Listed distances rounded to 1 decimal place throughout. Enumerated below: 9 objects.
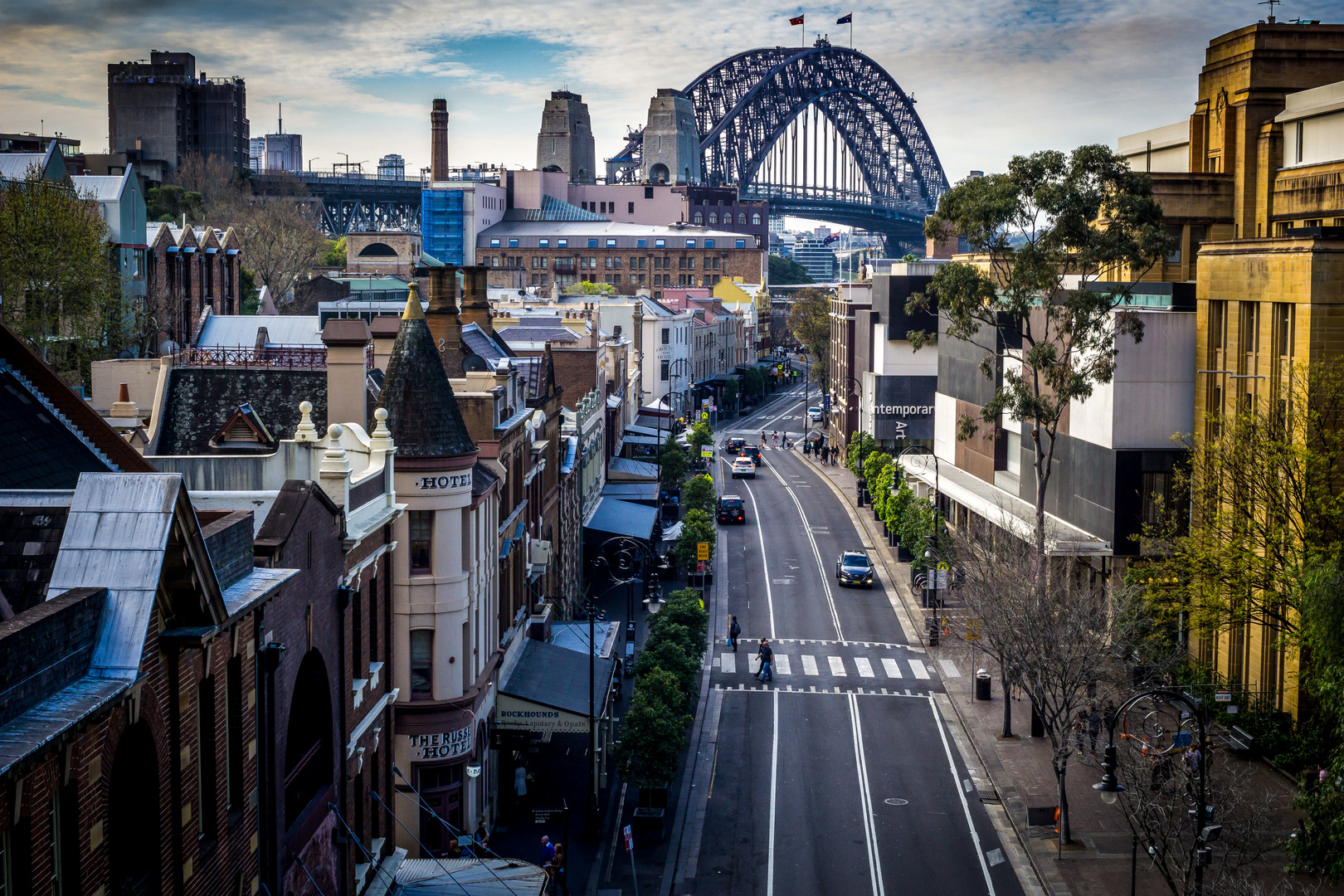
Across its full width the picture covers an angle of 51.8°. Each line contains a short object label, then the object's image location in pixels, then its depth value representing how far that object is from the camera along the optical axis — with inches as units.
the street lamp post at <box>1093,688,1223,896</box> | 1010.7
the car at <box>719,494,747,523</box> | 3521.2
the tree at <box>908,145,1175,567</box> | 1909.4
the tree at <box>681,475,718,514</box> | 3102.9
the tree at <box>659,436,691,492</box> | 3558.1
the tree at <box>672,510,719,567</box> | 2738.7
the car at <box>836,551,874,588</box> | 2785.4
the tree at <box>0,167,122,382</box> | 2325.3
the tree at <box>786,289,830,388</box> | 6555.1
